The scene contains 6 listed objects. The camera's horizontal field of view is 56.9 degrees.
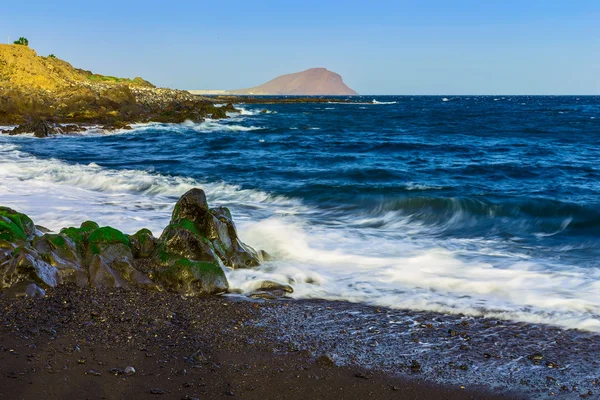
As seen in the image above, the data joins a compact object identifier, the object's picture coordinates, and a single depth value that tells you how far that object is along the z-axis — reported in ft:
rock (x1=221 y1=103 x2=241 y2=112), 208.52
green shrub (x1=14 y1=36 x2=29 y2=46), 191.21
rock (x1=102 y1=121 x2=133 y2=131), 112.78
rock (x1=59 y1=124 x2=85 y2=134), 102.52
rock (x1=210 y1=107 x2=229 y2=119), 163.73
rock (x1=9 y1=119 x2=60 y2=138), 94.53
